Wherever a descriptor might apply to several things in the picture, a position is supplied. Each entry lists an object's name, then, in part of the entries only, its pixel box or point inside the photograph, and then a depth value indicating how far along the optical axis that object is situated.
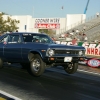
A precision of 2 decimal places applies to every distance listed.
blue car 9.41
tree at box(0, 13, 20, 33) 62.41
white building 54.84
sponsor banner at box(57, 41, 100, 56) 23.70
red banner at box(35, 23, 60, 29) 54.69
